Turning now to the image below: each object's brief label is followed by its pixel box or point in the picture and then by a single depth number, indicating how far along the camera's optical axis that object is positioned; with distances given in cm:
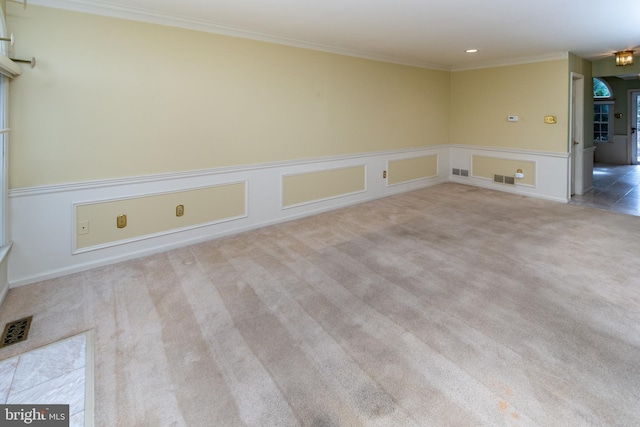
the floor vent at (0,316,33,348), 224
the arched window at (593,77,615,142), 955
